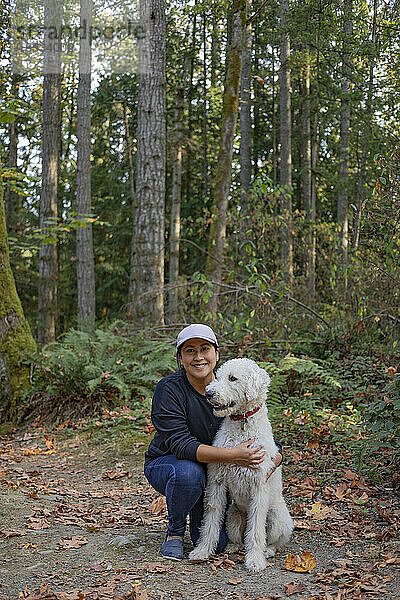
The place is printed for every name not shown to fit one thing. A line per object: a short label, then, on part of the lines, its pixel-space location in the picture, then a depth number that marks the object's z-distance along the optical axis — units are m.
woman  4.07
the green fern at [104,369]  8.91
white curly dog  3.89
